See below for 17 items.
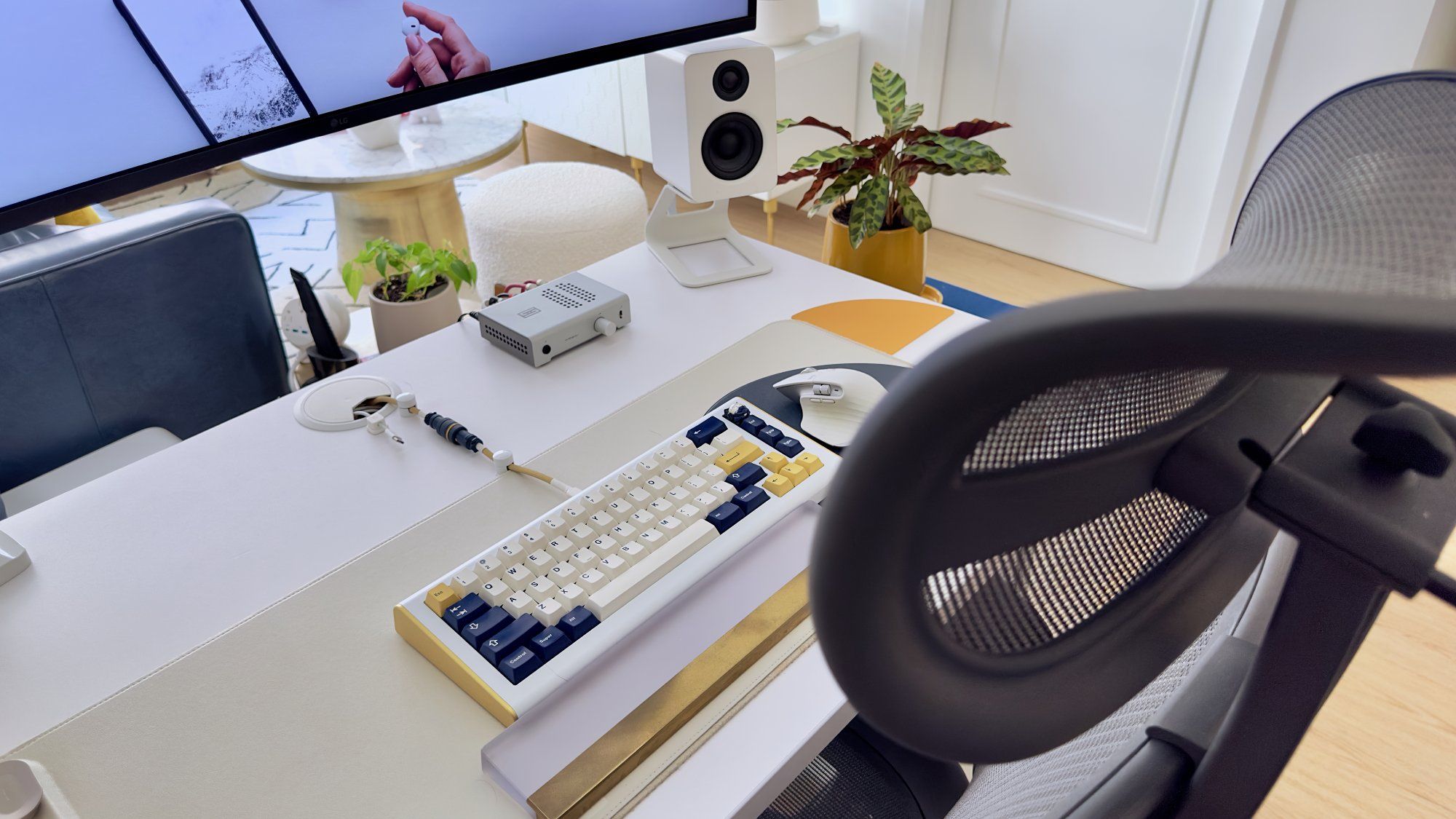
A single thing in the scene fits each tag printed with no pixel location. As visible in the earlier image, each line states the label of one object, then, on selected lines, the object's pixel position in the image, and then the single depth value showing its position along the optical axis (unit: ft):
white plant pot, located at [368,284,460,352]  4.16
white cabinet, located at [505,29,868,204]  8.25
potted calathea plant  3.75
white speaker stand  3.59
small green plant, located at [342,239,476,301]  4.27
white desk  2.00
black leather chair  3.57
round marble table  7.13
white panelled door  7.23
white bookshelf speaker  3.35
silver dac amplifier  3.04
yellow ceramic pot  3.78
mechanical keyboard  1.89
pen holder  3.91
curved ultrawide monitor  2.07
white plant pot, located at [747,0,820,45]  8.02
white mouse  2.58
